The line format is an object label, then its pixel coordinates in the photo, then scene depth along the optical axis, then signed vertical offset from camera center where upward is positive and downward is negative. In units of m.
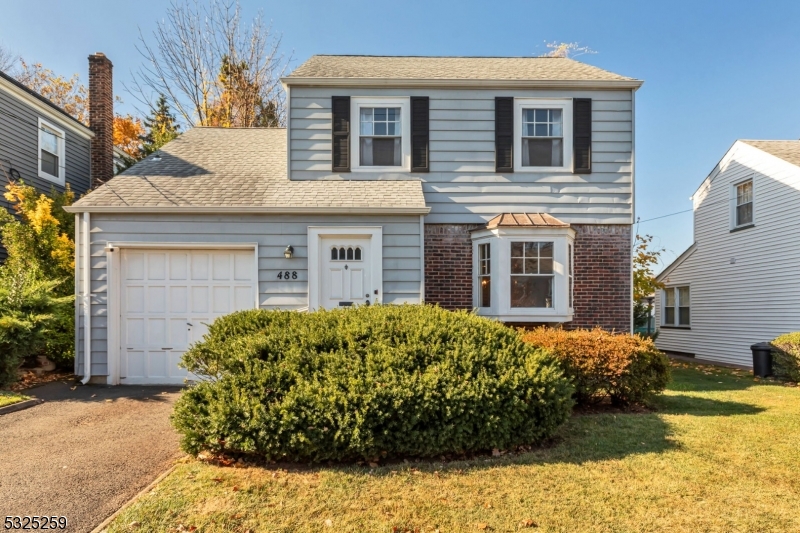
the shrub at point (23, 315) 6.65 -0.77
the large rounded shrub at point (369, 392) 3.93 -1.17
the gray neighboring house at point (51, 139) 10.50 +3.39
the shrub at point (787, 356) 8.80 -1.80
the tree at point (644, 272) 12.34 -0.10
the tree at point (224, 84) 17.66 +7.43
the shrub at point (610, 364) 5.59 -1.23
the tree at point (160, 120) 19.83 +6.86
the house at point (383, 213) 7.57 +0.97
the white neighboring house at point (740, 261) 11.01 +0.23
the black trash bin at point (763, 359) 9.63 -1.99
